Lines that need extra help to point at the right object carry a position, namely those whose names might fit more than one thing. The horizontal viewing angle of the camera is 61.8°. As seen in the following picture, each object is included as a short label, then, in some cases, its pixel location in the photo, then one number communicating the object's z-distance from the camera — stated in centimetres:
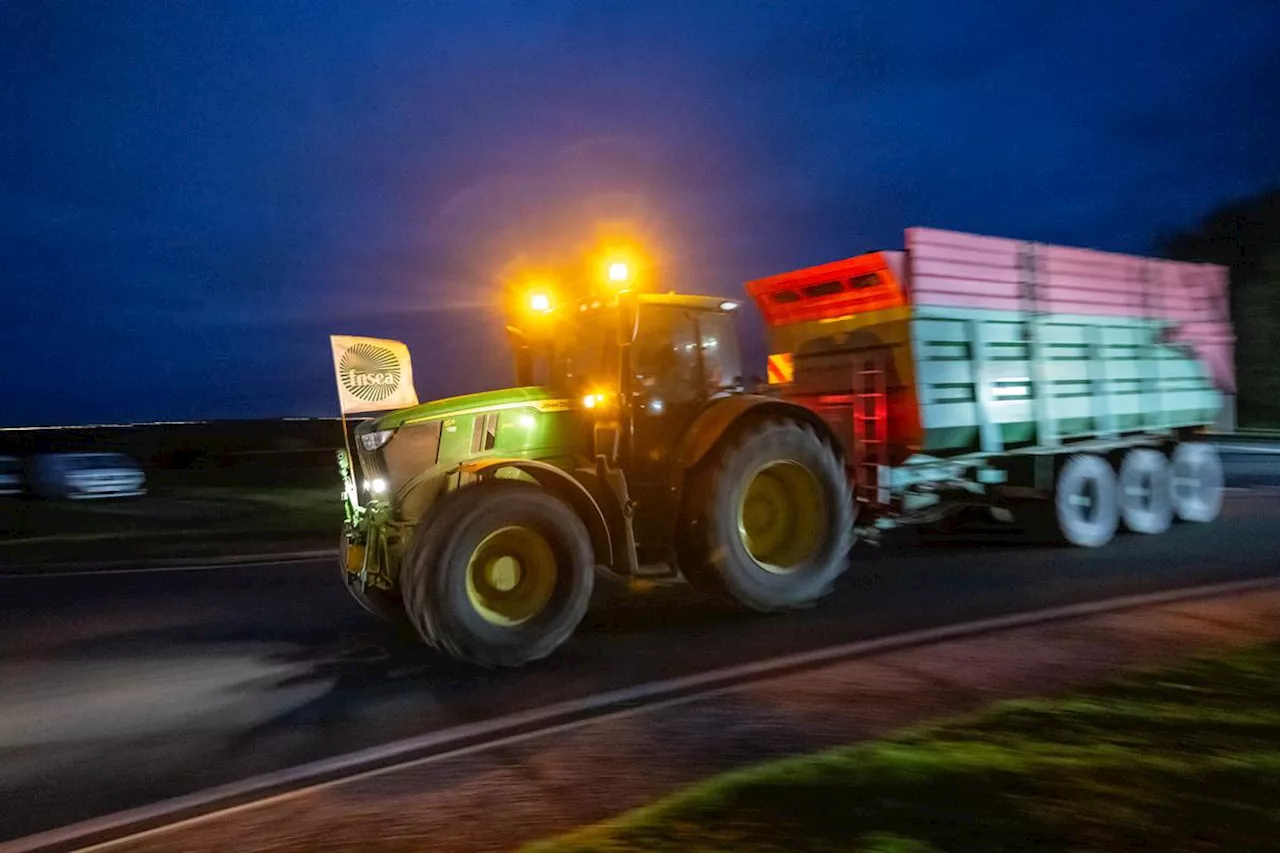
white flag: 806
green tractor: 710
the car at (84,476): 2231
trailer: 1021
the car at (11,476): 2138
